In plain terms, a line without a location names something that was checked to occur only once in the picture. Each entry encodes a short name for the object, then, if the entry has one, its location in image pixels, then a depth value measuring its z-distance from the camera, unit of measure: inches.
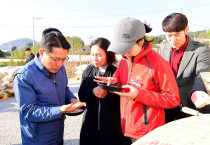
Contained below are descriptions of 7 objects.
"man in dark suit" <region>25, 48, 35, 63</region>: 321.1
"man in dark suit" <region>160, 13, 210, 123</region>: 67.1
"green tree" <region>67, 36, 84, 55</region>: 645.7
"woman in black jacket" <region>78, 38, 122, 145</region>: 70.7
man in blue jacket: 57.5
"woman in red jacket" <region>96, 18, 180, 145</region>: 51.6
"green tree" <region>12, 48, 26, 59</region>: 605.6
